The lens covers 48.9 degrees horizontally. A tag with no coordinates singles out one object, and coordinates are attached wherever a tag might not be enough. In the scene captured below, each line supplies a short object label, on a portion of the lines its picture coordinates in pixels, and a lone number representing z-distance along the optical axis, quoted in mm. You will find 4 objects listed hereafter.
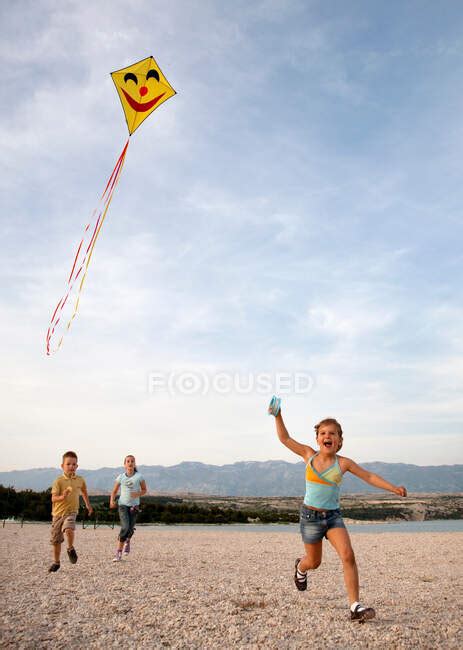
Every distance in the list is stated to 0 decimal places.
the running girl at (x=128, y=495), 11961
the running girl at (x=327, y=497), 5914
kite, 11750
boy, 9477
